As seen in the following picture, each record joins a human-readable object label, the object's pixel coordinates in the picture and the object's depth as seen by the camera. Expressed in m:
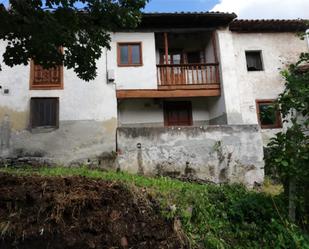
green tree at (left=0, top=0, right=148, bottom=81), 3.95
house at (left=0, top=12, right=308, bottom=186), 8.62
